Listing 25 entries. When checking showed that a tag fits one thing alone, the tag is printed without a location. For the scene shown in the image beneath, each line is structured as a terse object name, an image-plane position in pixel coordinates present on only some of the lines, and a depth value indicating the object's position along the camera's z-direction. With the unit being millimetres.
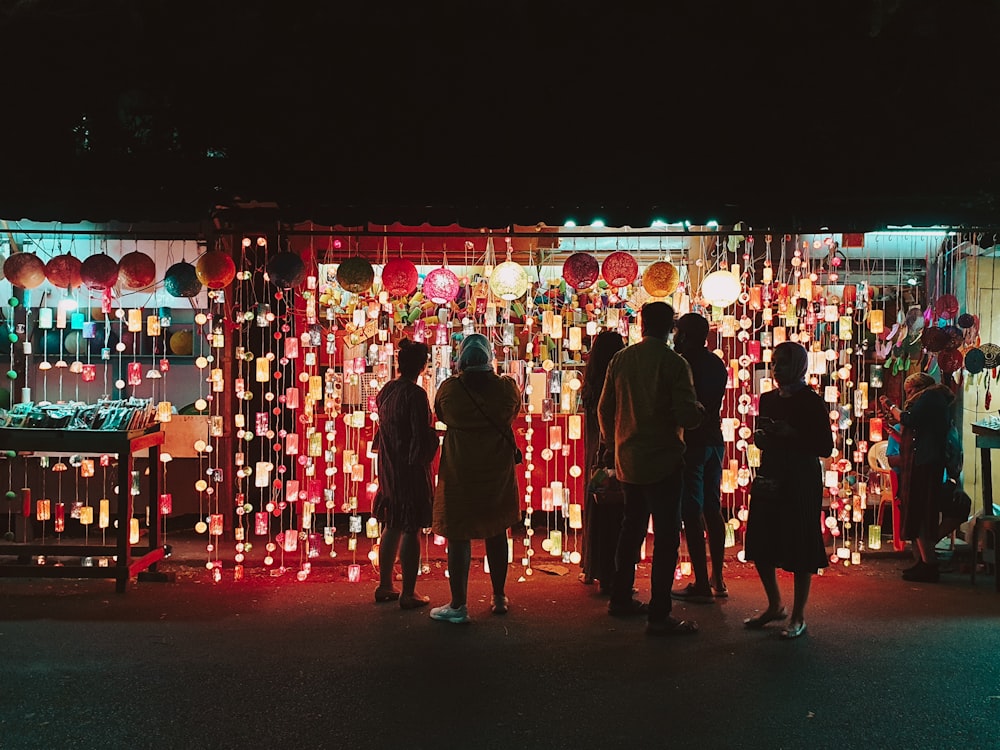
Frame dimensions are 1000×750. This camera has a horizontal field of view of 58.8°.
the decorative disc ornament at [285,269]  5754
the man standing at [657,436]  4863
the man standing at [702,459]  5477
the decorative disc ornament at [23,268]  5828
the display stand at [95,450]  5859
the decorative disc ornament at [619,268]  5949
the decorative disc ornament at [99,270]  5816
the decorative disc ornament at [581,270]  5855
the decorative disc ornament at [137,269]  5879
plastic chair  6855
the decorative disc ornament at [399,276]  5867
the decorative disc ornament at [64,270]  5827
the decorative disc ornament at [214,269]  5746
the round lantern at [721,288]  5996
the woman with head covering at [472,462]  5180
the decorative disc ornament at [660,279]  6012
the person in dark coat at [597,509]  5656
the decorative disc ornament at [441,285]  6102
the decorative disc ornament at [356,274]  5734
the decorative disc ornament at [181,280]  5922
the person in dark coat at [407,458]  5441
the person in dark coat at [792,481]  4832
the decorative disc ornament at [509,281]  5902
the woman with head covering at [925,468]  6238
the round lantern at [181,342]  8148
